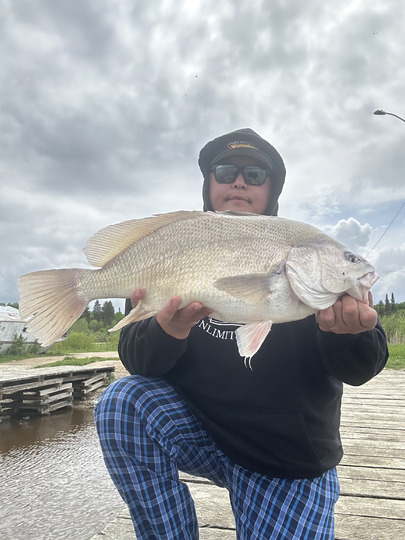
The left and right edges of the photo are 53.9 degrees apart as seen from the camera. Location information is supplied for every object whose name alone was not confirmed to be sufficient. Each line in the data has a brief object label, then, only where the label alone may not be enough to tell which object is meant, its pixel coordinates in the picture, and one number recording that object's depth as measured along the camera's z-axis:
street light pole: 10.66
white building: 26.81
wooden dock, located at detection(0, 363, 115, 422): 10.34
